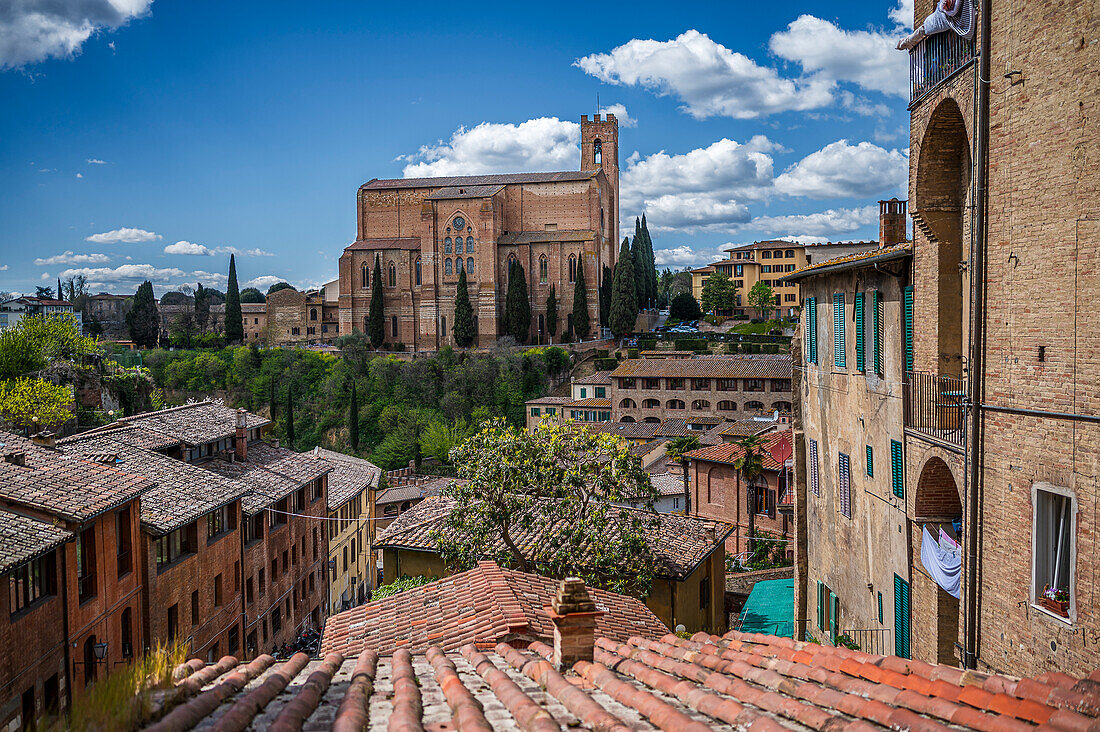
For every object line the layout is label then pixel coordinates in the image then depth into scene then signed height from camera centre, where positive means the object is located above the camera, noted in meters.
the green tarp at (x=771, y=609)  21.23 -7.63
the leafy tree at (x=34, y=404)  38.16 -3.01
